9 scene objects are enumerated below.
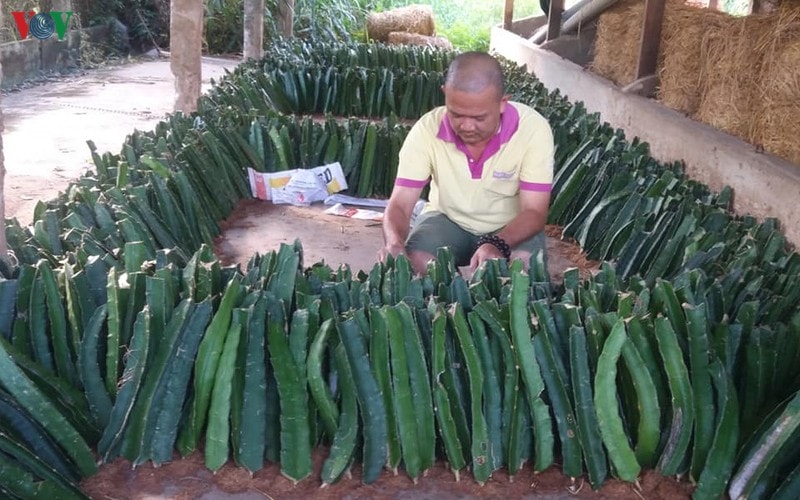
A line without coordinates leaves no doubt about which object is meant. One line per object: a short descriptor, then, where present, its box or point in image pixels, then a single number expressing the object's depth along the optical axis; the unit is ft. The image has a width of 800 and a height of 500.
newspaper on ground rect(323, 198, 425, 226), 18.20
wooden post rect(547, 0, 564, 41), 33.59
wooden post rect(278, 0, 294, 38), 42.54
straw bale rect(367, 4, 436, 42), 51.83
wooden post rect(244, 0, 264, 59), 32.35
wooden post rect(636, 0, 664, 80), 23.00
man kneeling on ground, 11.58
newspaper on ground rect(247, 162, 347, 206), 18.75
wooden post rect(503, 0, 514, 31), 40.21
